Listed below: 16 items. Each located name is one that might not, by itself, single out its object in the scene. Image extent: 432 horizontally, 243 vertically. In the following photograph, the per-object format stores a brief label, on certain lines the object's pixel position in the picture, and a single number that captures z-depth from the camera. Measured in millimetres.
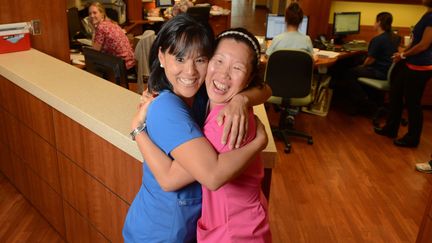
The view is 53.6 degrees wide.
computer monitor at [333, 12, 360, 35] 5203
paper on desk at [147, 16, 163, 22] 6434
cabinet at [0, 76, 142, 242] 1747
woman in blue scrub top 1048
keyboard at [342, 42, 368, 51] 4988
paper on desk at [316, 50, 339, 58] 4672
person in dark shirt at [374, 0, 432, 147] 3820
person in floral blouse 4094
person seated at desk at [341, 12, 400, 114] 4504
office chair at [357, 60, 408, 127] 4465
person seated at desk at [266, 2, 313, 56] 3939
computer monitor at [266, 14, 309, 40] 5035
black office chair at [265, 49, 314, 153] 3705
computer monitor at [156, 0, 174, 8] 6898
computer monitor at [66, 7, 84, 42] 4609
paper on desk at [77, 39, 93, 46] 4405
